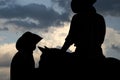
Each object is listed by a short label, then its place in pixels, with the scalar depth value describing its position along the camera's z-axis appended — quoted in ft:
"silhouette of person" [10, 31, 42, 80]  41.81
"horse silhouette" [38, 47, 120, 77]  32.04
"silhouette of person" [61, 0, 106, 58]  34.35
